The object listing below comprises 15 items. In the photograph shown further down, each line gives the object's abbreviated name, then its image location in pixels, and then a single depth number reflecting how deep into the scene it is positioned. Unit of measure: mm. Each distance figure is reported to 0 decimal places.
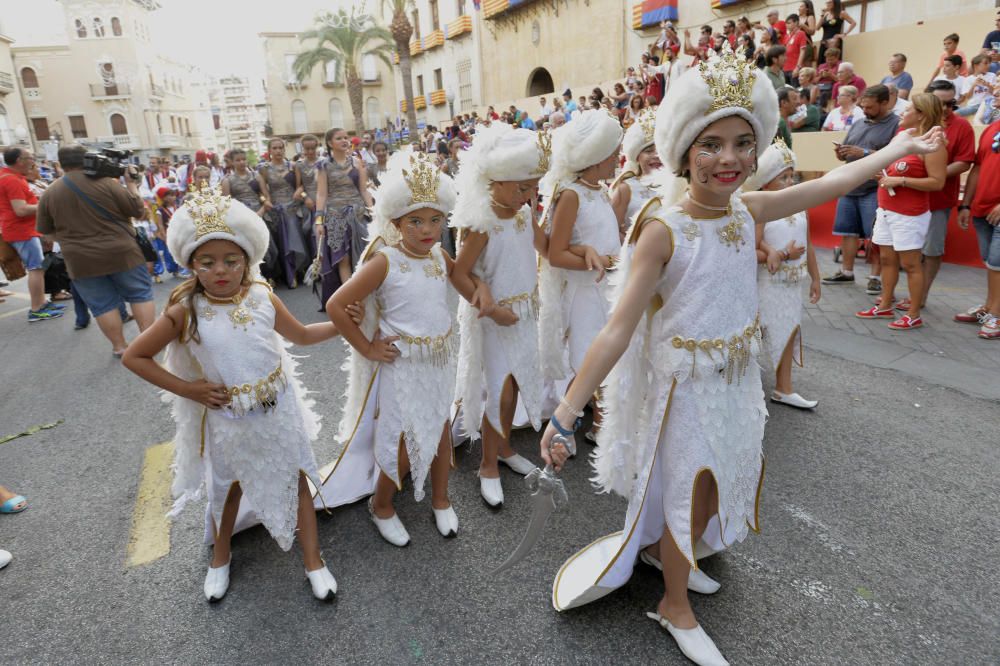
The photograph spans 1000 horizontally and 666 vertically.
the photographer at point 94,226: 5215
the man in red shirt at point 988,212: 5109
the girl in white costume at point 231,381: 2330
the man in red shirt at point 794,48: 11375
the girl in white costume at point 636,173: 3859
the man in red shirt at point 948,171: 5382
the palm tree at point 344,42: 34344
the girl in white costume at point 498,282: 2916
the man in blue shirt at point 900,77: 9125
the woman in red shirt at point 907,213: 5219
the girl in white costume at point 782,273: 3873
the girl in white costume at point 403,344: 2668
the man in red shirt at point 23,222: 7035
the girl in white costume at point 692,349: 1884
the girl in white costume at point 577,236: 3316
